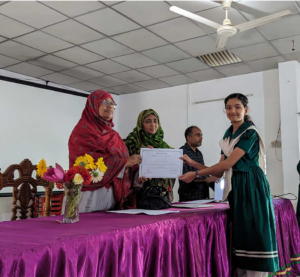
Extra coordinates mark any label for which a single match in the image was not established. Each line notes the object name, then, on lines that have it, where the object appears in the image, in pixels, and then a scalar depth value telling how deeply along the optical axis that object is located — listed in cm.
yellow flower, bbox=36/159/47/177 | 151
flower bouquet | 147
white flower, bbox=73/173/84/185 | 147
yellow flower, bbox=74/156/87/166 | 157
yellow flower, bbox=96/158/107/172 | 161
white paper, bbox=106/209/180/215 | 181
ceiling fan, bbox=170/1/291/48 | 280
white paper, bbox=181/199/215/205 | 278
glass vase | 150
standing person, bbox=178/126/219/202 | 333
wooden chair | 269
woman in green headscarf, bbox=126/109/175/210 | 204
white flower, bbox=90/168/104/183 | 158
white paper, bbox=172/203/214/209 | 226
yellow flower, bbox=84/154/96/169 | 156
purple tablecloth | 103
